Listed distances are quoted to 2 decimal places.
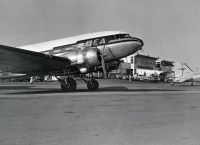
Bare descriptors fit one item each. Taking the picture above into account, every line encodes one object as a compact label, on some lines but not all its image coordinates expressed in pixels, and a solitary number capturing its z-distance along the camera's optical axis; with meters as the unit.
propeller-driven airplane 17.08
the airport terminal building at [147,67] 65.69
